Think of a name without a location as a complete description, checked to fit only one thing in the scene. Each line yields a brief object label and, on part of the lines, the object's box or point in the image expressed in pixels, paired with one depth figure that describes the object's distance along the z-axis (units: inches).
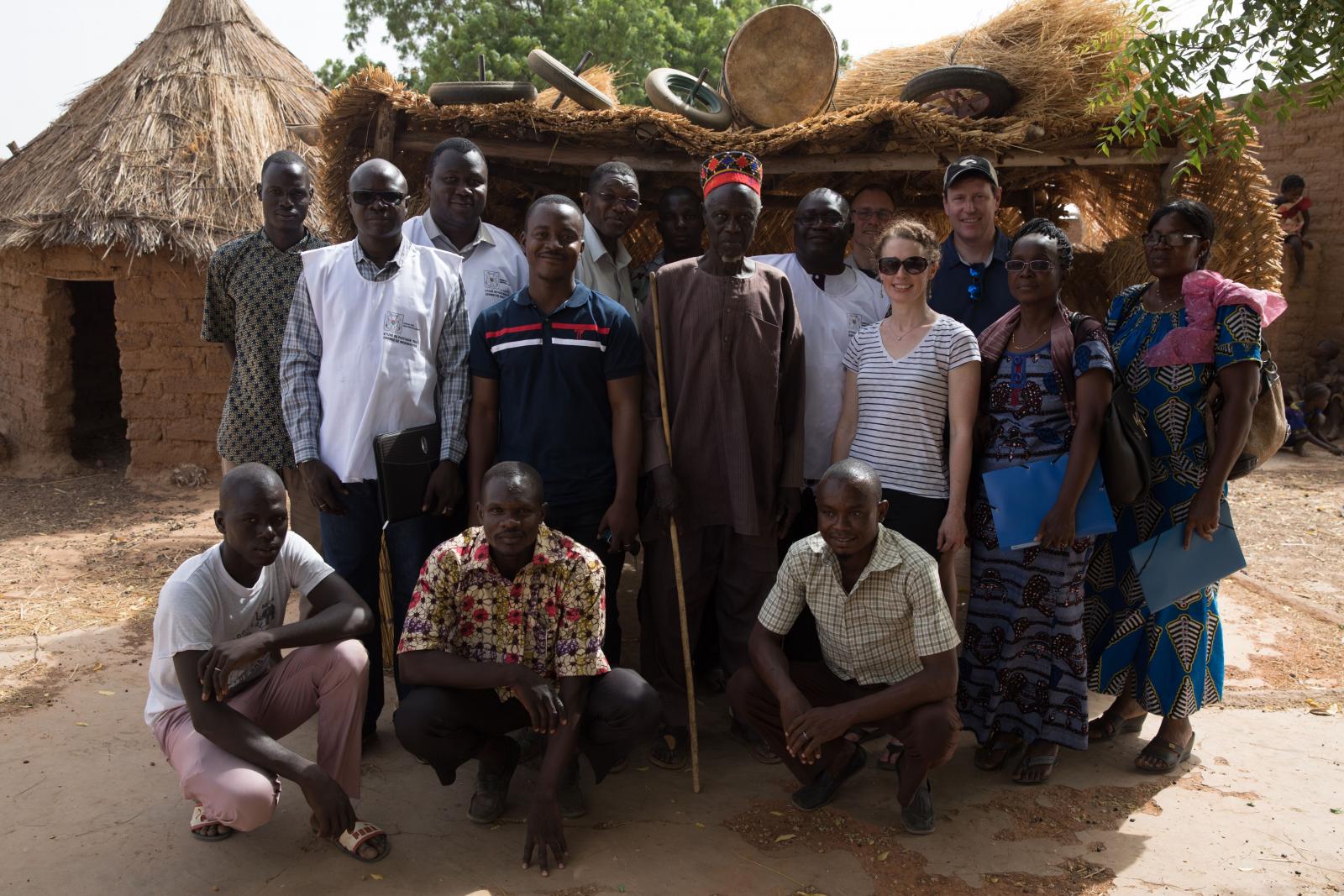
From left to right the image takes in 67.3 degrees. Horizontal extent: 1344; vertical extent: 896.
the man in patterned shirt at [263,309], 147.0
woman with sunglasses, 128.0
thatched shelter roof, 188.7
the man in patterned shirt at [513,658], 112.8
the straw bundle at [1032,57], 201.3
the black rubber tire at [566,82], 193.3
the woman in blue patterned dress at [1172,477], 127.7
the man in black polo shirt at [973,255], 145.6
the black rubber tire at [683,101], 209.6
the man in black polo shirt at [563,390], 128.9
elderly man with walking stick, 131.6
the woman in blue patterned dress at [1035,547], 125.6
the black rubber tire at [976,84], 204.7
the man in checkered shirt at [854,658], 113.7
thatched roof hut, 310.5
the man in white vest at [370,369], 130.0
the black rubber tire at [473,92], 187.0
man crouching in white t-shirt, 106.5
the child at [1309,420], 381.4
